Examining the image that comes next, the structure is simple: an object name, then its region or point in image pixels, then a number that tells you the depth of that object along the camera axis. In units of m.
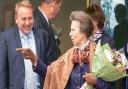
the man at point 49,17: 9.68
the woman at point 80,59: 7.93
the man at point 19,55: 8.70
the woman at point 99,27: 9.39
